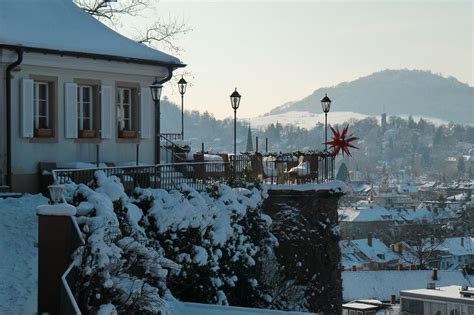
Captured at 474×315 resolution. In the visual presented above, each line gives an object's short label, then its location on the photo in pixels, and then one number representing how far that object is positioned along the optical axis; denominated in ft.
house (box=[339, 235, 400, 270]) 316.81
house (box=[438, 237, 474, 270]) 326.44
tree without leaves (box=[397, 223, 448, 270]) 281.74
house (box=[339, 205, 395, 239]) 440.45
